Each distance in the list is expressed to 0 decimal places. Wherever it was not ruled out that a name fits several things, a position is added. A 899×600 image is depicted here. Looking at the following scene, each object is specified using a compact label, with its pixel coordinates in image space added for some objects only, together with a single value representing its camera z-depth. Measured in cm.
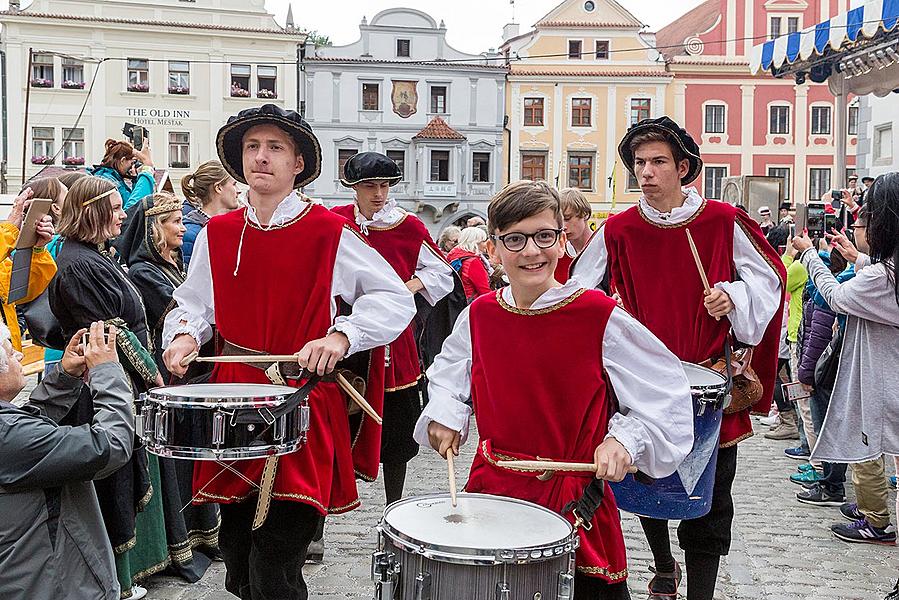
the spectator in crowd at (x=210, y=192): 589
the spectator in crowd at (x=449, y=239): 1105
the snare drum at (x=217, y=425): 301
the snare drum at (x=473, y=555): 227
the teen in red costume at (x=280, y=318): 334
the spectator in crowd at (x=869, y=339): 470
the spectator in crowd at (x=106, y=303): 449
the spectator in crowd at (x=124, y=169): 707
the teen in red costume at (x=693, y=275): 402
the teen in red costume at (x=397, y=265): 566
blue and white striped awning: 1058
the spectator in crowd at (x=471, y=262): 948
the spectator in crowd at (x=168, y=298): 515
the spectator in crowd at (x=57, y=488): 285
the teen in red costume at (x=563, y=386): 283
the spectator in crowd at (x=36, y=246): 509
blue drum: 340
